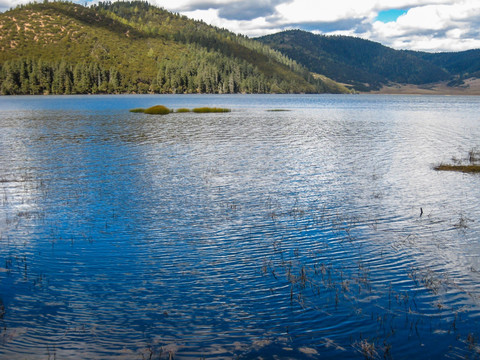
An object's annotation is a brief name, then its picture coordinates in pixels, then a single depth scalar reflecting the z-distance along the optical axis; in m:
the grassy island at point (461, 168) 30.18
